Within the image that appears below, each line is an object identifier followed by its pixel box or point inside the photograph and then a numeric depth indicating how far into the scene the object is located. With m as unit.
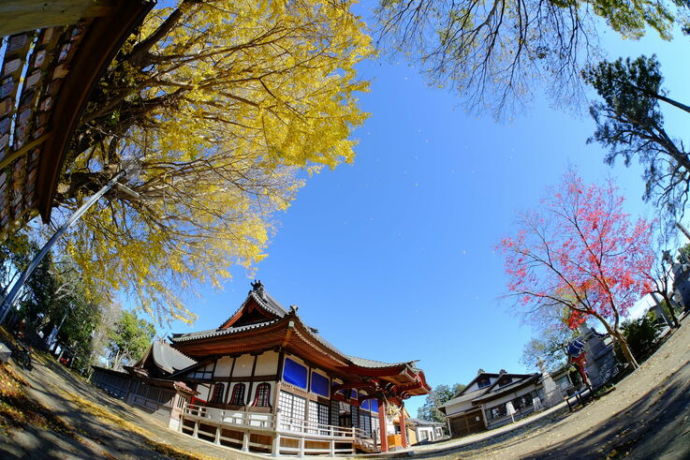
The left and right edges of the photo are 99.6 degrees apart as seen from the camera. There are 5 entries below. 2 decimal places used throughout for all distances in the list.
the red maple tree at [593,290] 12.27
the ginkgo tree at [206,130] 4.43
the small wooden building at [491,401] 25.72
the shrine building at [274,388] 10.25
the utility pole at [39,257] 3.32
